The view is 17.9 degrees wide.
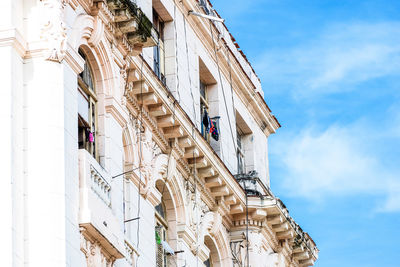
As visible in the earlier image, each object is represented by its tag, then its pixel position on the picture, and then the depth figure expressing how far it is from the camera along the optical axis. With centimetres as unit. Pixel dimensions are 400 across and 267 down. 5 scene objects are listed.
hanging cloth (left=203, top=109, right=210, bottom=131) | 3724
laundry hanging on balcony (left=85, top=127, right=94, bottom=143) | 2706
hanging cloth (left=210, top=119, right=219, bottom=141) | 3747
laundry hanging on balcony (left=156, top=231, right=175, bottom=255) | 3155
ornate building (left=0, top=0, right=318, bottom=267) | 2338
